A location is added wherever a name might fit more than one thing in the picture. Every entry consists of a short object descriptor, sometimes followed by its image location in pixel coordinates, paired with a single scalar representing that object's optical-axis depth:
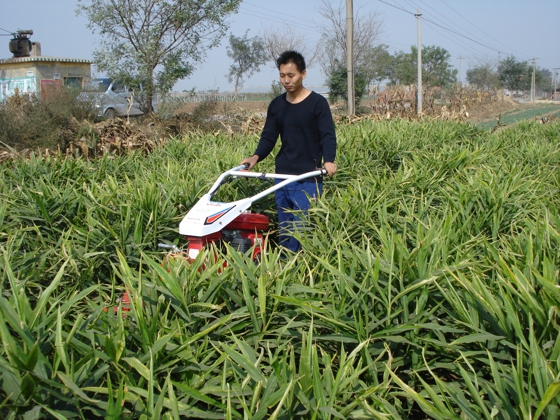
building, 20.19
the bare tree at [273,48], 44.41
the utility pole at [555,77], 105.89
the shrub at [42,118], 11.92
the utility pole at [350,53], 18.42
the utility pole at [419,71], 26.59
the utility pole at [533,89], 70.21
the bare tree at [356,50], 39.12
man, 4.57
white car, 14.11
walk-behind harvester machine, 3.75
